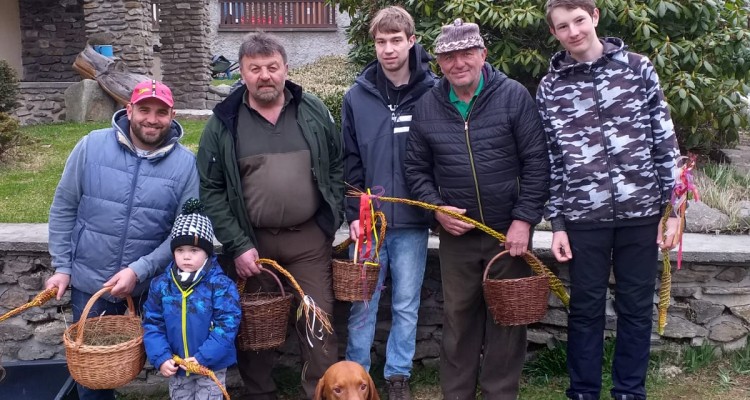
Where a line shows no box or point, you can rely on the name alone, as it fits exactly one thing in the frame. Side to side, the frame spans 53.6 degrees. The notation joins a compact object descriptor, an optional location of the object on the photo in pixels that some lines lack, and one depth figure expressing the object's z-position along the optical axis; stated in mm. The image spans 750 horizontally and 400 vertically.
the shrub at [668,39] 5598
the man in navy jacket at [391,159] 3979
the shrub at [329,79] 6036
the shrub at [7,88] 10039
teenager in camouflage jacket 3572
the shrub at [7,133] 7938
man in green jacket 3752
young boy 3473
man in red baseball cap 3619
